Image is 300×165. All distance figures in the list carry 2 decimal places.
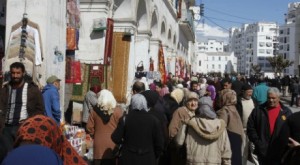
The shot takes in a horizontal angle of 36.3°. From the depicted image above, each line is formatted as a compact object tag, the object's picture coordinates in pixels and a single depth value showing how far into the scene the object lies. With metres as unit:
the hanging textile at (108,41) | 11.52
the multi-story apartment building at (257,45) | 147.62
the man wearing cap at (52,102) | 7.26
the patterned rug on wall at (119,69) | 12.94
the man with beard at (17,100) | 5.81
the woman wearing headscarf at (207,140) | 4.99
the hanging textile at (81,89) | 10.59
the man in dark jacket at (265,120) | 5.81
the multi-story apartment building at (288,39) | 114.06
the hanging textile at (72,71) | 9.55
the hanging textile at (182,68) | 29.22
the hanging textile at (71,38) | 9.39
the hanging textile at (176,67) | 26.44
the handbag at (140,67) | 15.81
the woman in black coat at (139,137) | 5.26
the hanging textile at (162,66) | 19.17
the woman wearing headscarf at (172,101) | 7.31
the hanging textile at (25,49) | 7.41
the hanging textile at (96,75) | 10.70
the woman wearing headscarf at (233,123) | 6.37
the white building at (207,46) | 190.88
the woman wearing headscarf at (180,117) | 6.27
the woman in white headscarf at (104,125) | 5.90
